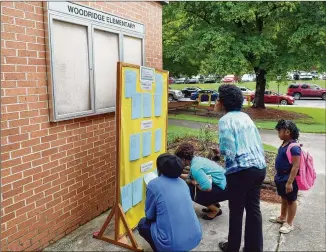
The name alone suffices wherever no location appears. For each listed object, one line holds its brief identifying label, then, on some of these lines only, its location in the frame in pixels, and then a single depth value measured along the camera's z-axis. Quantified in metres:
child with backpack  3.98
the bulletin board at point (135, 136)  3.67
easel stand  3.58
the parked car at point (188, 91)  31.78
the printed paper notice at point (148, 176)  4.20
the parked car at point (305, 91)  30.02
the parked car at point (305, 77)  46.27
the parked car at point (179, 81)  49.44
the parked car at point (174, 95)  27.83
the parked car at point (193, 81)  49.25
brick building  3.24
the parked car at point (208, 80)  48.90
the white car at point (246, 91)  28.44
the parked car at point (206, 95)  25.75
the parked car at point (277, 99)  25.94
